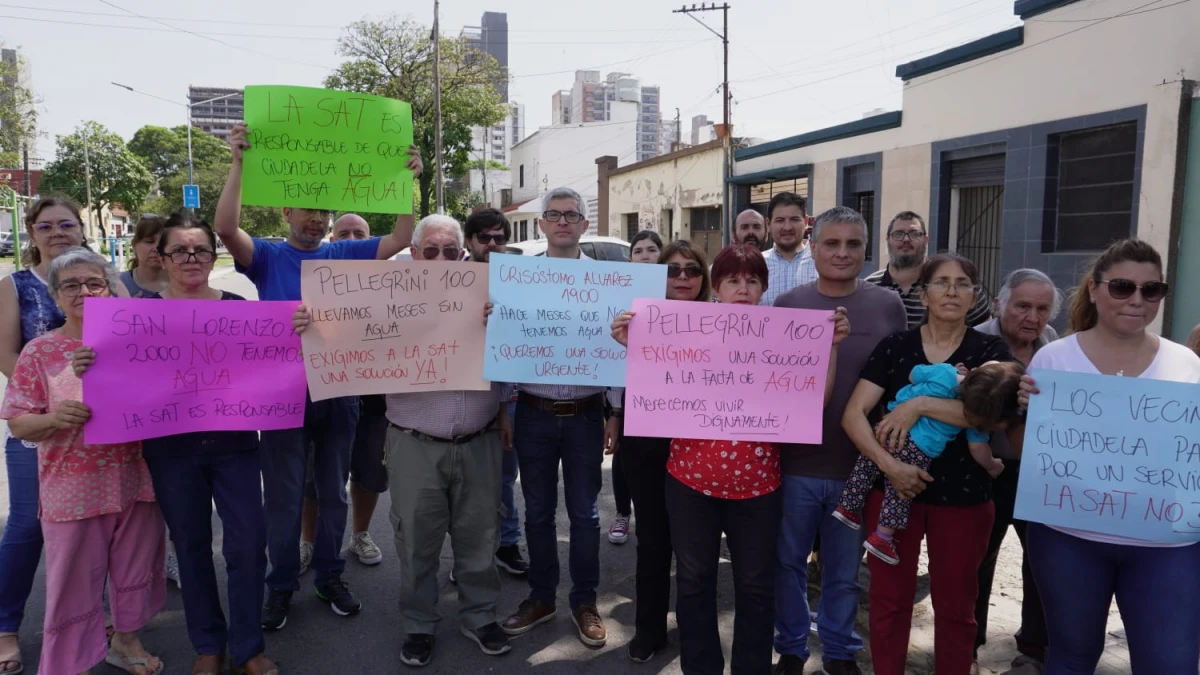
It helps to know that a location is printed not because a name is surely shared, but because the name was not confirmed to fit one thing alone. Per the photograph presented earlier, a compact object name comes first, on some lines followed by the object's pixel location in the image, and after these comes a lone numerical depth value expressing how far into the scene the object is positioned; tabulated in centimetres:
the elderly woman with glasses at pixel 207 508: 304
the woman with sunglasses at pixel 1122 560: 229
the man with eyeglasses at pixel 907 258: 423
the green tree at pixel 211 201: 4994
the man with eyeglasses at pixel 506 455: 418
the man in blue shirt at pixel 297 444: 359
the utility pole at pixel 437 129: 2525
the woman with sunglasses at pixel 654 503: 332
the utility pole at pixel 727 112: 1988
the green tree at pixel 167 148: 8212
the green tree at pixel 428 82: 2811
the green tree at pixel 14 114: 2509
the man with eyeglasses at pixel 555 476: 356
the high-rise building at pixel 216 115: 15516
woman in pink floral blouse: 287
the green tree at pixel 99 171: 4628
